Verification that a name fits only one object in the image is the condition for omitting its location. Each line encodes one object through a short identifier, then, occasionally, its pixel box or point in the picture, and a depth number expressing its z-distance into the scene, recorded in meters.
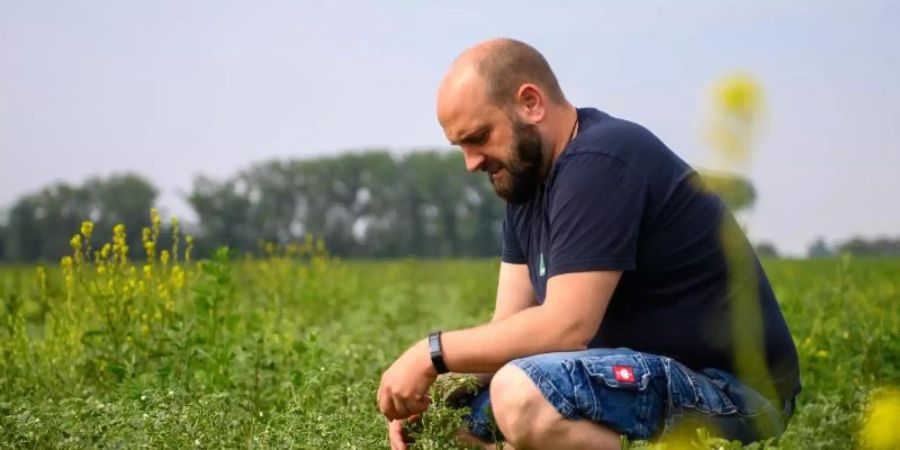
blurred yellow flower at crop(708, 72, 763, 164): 1.79
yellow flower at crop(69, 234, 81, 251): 5.64
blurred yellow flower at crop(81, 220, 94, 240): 5.64
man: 3.41
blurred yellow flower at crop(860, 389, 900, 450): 2.11
